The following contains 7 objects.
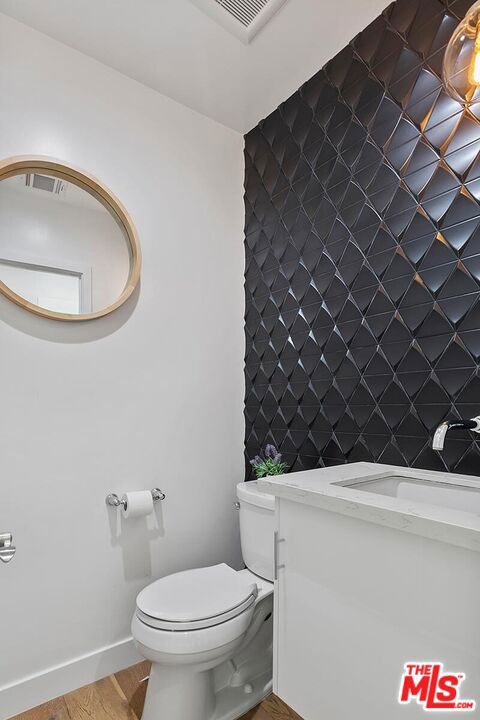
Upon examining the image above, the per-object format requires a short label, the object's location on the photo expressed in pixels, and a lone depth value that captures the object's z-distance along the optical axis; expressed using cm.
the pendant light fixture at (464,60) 102
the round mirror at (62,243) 150
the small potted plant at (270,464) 177
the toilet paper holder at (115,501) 161
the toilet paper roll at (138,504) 159
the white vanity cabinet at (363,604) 75
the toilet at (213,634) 123
